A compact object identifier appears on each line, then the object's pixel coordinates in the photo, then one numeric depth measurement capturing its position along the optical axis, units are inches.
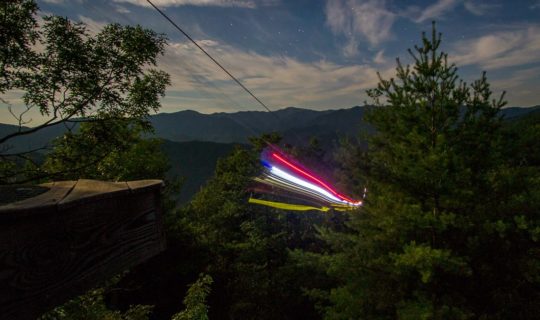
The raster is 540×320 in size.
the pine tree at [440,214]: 257.0
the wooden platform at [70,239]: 27.2
